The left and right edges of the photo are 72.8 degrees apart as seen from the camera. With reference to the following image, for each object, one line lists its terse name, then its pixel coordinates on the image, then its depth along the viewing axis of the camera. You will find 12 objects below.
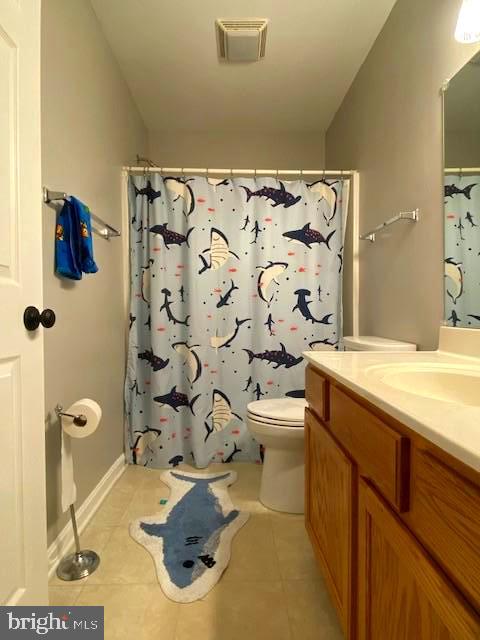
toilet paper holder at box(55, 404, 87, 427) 1.22
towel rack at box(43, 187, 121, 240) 1.21
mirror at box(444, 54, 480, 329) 1.09
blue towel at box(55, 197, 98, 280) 1.29
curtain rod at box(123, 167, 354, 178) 2.07
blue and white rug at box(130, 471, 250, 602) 1.18
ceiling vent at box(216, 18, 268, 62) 1.70
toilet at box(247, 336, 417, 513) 1.54
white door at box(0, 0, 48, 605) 0.80
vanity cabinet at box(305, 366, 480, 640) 0.43
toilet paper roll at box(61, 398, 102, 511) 1.21
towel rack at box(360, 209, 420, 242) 1.41
